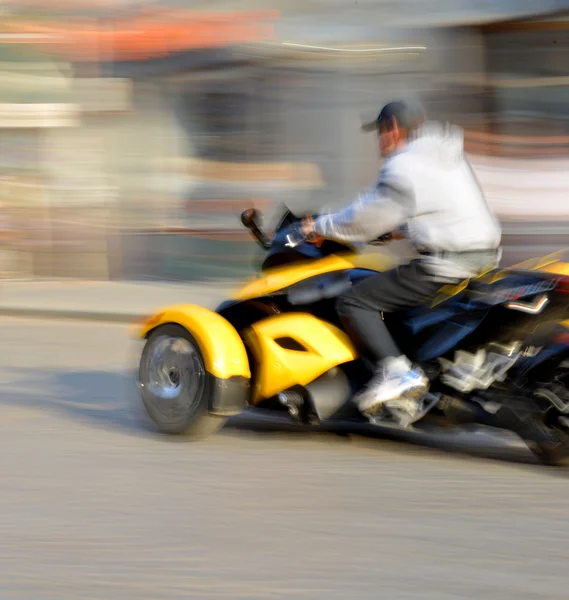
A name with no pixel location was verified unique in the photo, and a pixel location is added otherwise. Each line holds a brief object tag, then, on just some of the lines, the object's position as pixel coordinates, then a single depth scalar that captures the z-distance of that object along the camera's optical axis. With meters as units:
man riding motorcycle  11.09
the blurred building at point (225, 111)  26.48
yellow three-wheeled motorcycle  10.68
